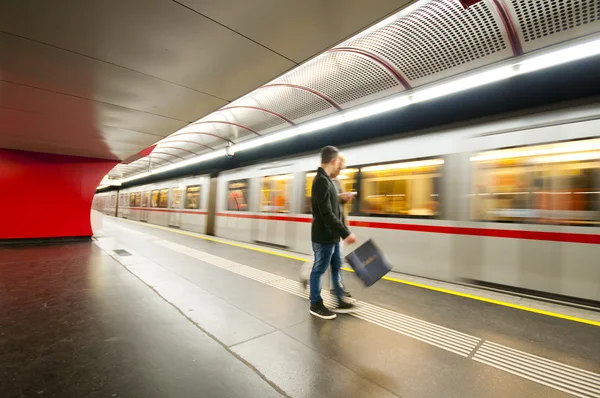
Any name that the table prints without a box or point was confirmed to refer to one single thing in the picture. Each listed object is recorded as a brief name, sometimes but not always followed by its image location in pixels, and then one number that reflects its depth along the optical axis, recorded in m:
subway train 3.33
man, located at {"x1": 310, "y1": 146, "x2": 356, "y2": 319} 2.90
